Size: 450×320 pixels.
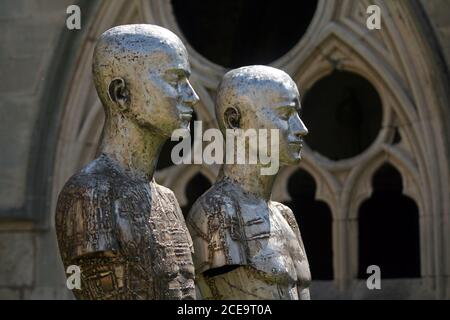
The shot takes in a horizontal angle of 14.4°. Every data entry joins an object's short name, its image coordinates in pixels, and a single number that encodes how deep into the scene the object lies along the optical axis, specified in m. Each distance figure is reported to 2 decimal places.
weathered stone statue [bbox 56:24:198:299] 5.19
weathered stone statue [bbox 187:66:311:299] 5.75
